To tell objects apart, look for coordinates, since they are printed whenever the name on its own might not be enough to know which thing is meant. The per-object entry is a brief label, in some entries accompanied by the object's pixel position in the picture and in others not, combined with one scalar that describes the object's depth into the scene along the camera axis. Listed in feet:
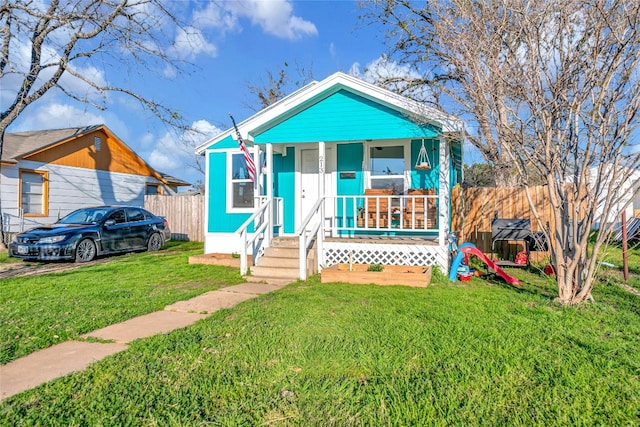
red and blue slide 23.65
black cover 28.66
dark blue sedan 32.35
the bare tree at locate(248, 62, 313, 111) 77.15
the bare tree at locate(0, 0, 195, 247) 39.33
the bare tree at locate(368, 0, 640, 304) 16.79
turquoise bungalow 26.78
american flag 29.76
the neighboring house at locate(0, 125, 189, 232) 46.70
